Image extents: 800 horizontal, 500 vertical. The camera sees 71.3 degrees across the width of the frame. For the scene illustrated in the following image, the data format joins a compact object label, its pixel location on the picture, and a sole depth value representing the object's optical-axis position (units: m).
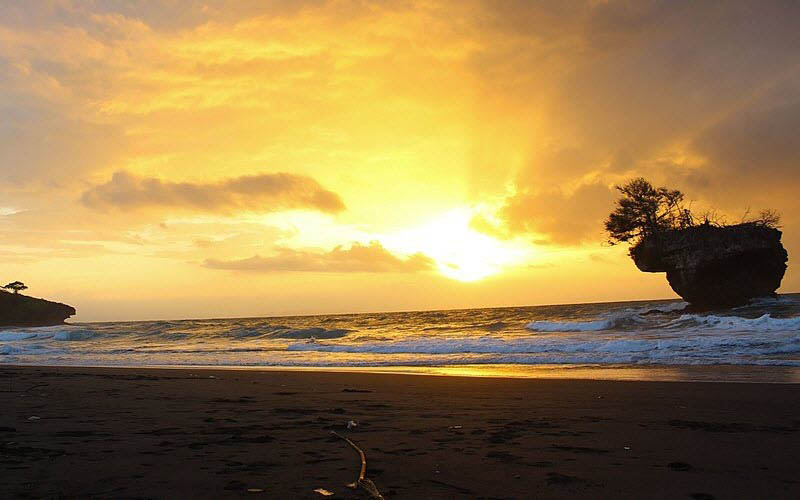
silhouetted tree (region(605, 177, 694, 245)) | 36.81
